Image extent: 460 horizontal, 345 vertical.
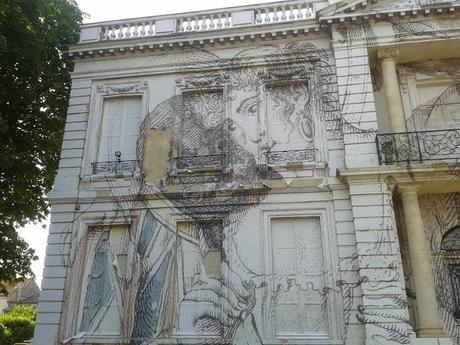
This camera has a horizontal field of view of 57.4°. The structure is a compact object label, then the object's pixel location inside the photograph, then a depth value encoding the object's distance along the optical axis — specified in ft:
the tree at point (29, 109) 40.42
